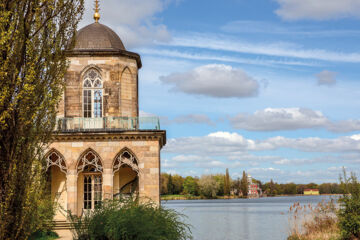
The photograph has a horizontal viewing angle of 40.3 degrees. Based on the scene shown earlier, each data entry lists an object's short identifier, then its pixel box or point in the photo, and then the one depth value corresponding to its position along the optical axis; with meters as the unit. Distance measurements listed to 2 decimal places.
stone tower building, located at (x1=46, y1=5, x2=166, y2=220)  25.02
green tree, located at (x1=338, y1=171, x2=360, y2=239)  18.70
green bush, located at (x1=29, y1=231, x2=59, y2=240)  20.34
